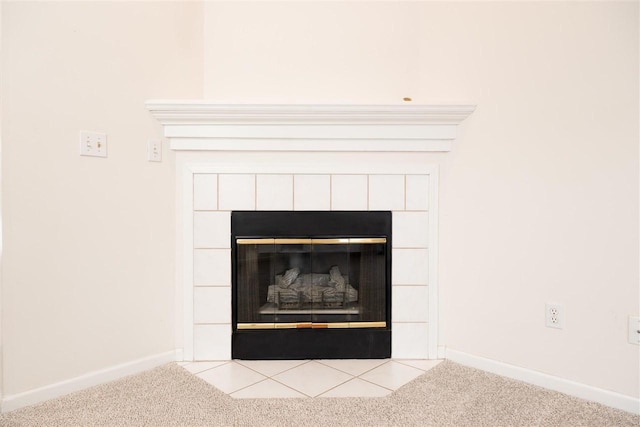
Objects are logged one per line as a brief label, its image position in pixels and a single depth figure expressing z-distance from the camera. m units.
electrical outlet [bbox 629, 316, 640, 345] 1.45
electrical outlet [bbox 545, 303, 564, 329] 1.61
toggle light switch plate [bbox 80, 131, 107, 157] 1.61
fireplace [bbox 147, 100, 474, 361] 1.85
